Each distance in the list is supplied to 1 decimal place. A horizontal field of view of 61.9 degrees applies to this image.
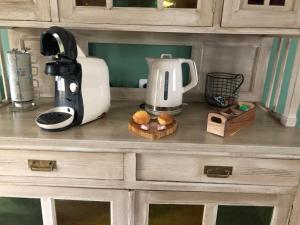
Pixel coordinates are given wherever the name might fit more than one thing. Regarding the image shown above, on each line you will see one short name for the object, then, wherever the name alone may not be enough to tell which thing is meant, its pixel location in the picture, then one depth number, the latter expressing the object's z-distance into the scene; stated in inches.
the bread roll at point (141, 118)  37.2
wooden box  35.4
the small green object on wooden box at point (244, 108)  39.2
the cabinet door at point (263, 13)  34.9
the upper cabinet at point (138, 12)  35.5
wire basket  48.6
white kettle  41.1
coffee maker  33.7
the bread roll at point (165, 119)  36.6
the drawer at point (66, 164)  34.7
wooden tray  34.5
